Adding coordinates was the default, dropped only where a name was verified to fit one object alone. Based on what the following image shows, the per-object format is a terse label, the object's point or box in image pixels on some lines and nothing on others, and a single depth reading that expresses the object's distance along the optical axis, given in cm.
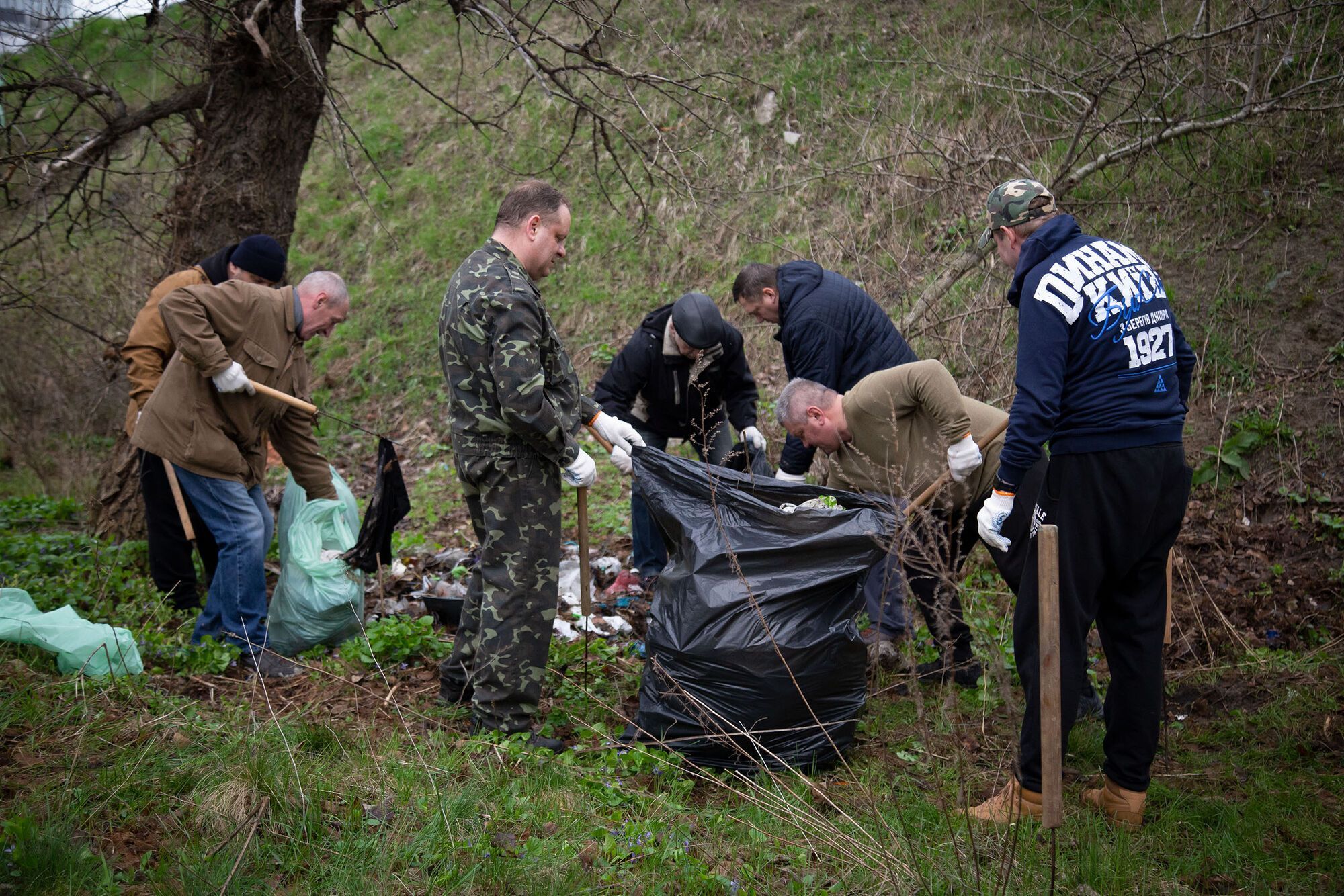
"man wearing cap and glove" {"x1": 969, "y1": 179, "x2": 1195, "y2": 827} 280
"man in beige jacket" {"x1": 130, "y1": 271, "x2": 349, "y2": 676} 400
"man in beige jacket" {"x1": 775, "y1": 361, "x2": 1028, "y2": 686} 372
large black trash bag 316
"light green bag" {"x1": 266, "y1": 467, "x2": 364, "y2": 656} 416
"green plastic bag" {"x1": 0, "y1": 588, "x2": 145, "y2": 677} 355
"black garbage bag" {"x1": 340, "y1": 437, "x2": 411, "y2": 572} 407
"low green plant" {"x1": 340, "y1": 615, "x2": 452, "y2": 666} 405
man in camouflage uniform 321
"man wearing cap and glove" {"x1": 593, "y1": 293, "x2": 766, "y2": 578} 495
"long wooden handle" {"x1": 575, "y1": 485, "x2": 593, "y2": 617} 369
